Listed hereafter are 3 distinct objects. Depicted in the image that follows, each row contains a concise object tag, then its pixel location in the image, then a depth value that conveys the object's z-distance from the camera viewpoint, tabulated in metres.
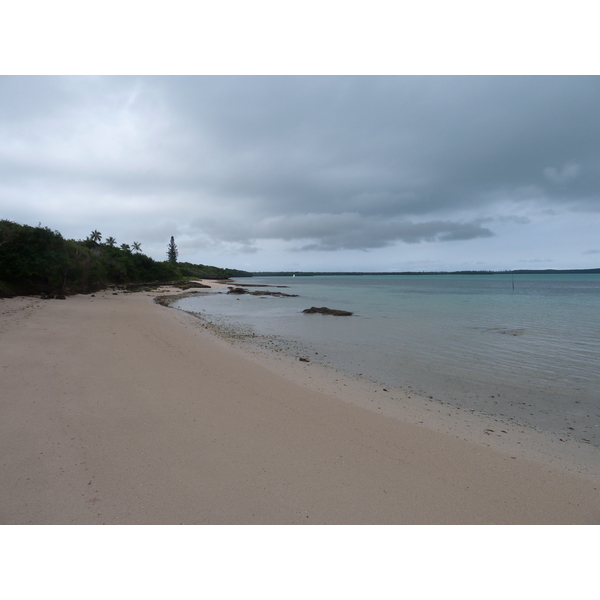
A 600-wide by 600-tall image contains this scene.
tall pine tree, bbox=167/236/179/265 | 111.31
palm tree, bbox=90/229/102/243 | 70.90
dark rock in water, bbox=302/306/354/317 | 23.94
